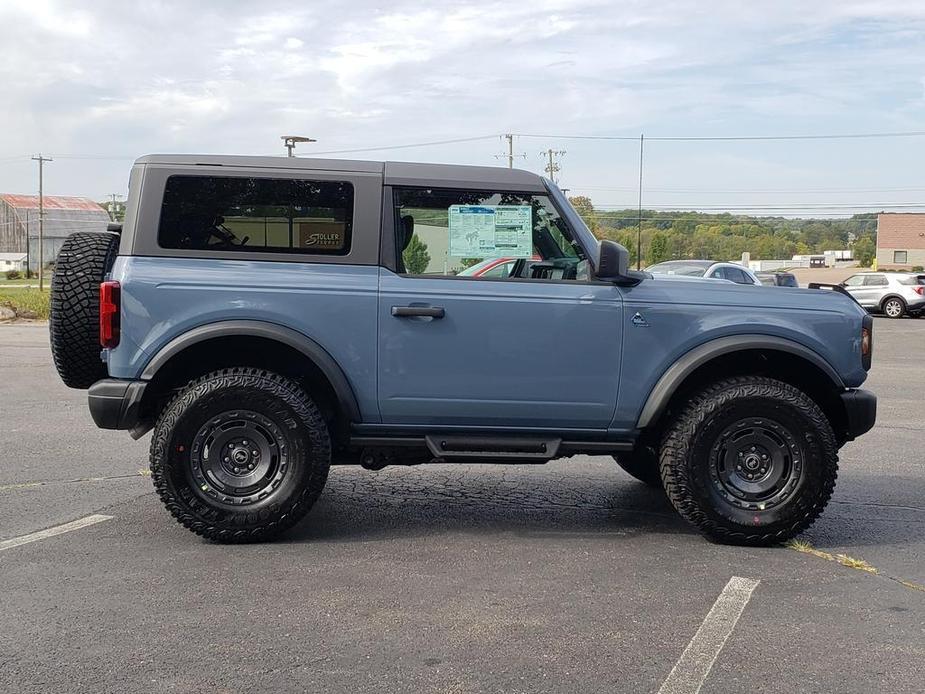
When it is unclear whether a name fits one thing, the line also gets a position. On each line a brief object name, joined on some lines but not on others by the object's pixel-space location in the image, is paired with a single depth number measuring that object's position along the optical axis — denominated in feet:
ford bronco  16.37
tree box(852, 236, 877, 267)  377.67
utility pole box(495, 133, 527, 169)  216.25
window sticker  16.98
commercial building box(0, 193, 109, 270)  281.33
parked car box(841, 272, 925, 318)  100.01
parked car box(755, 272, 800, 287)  50.39
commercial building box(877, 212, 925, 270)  308.40
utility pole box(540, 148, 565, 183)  253.44
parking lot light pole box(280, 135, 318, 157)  82.15
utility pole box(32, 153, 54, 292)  207.65
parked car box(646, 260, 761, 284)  67.67
